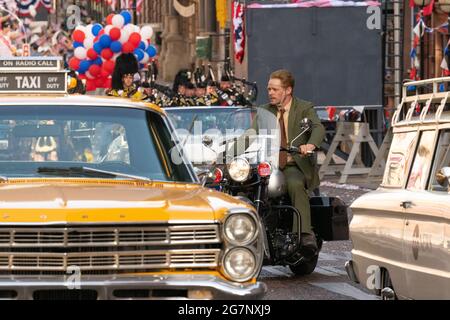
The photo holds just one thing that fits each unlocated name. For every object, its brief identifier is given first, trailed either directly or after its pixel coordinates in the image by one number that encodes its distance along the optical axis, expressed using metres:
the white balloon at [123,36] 35.22
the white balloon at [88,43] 35.59
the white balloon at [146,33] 36.76
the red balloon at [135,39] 35.38
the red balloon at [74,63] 35.66
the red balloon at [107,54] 34.56
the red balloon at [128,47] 35.09
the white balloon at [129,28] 35.73
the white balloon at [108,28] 35.12
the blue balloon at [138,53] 35.38
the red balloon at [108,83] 35.12
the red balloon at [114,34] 34.97
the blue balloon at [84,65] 35.12
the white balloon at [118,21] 35.66
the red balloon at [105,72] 34.50
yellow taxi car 8.07
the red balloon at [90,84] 35.56
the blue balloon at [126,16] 36.31
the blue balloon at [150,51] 36.50
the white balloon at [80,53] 35.28
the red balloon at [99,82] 35.12
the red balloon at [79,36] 35.91
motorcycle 13.42
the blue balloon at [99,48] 34.84
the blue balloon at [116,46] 34.69
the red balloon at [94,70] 34.78
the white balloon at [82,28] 36.12
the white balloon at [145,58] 35.90
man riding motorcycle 13.84
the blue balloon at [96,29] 35.90
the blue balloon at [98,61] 34.72
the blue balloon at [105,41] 34.81
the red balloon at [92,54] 34.93
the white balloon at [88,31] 36.09
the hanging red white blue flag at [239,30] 37.57
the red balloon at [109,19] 36.36
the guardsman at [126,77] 23.58
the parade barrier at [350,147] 31.47
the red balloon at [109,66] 34.28
